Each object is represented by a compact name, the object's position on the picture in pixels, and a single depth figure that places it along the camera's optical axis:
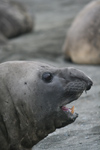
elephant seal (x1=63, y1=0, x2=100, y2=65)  13.49
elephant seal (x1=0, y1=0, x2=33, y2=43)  21.48
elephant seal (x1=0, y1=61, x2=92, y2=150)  6.51
